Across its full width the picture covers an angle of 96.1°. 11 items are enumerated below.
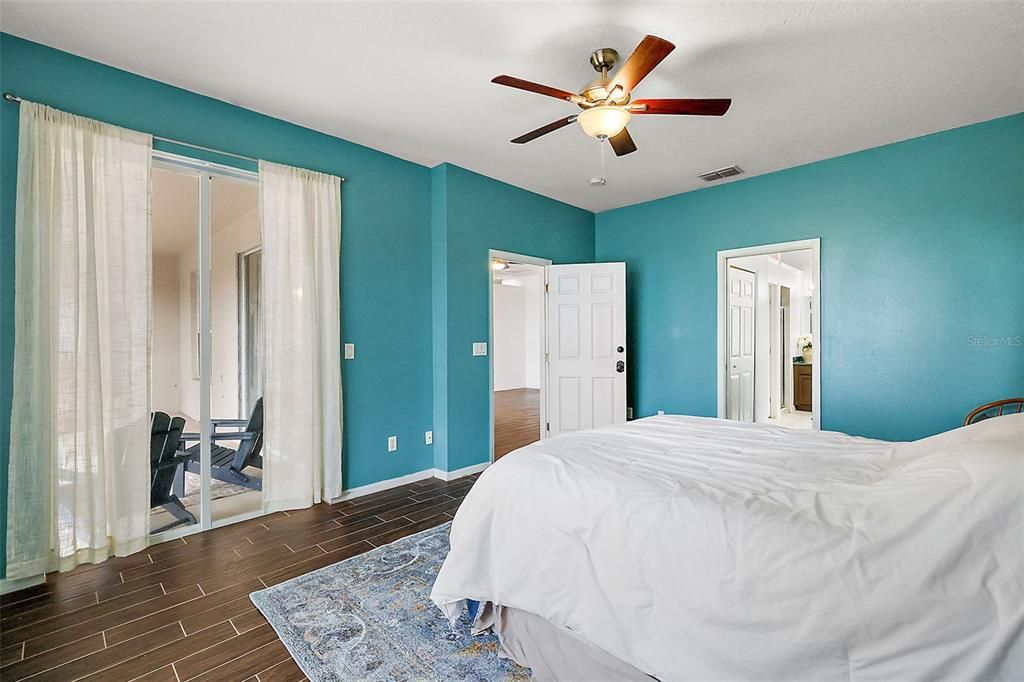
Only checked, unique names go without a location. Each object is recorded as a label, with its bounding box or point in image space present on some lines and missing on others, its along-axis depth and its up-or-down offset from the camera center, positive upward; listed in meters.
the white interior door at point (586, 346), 4.85 -0.08
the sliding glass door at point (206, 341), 2.82 +0.00
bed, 1.05 -0.61
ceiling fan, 2.06 +1.14
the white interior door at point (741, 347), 4.75 -0.10
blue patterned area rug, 1.69 -1.21
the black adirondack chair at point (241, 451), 3.13 -0.76
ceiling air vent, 4.12 +1.51
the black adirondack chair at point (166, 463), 2.76 -0.76
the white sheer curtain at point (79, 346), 2.27 -0.02
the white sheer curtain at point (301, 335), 3.14 +0.04
